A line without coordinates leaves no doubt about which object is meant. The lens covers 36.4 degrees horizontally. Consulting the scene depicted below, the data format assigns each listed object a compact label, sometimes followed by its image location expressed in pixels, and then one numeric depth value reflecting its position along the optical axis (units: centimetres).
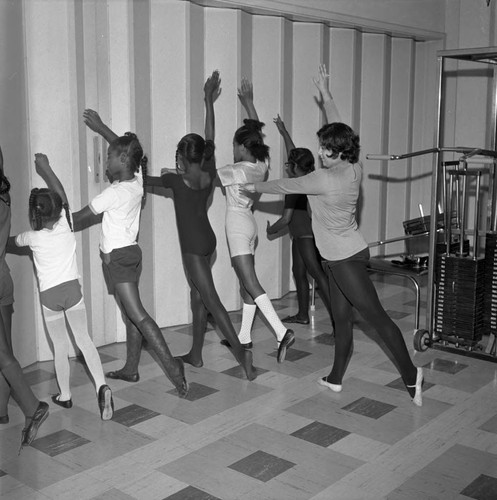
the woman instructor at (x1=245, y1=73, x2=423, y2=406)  418
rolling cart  517
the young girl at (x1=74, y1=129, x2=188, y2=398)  430
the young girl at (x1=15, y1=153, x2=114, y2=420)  396
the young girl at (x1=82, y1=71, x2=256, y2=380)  468
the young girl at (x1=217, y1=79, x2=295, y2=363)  499
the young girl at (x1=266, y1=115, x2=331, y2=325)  553
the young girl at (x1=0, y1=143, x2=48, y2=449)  373
